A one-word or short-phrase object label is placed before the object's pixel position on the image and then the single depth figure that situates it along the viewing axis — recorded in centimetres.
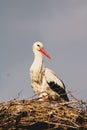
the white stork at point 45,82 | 2395
